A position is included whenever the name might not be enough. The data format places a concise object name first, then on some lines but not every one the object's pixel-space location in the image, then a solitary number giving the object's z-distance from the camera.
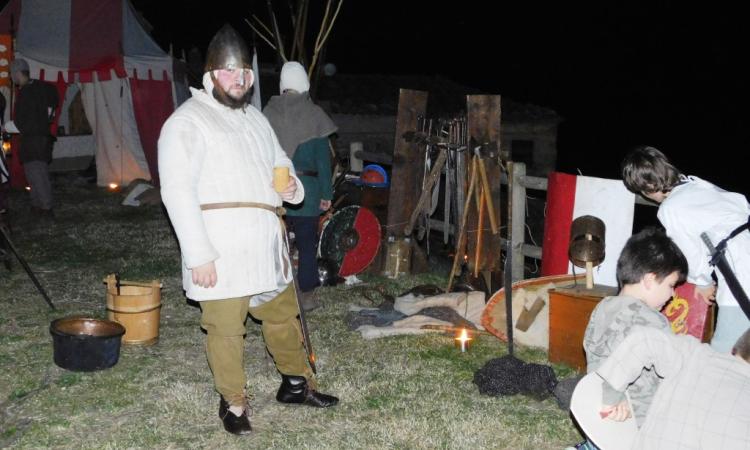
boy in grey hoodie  3.50
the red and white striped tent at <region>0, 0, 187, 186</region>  13.73
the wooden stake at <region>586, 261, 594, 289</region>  5.26
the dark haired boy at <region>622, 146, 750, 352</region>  3.87
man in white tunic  4.00
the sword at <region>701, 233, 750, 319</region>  3.83
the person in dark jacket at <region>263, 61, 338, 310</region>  6.39
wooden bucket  5.79
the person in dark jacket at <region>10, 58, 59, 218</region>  10.73
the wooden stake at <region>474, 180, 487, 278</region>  6.64
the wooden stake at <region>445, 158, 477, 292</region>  6.55
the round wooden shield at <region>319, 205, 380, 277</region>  7.66
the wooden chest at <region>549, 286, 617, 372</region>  5.15
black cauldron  5.28
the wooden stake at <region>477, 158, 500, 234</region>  6.48
